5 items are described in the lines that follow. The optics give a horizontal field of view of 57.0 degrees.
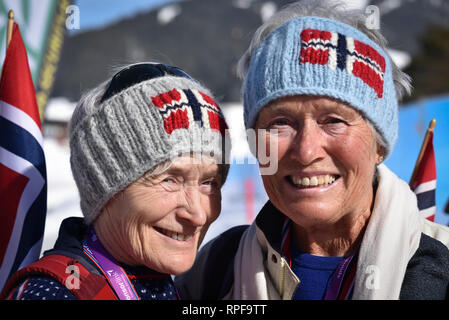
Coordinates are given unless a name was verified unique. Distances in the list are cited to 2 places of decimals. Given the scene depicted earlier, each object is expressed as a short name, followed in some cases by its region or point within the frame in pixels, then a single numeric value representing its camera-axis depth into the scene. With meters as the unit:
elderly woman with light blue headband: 1.56
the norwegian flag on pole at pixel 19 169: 2.17
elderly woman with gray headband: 1.63
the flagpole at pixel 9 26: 2.35
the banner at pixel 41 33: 4.74
